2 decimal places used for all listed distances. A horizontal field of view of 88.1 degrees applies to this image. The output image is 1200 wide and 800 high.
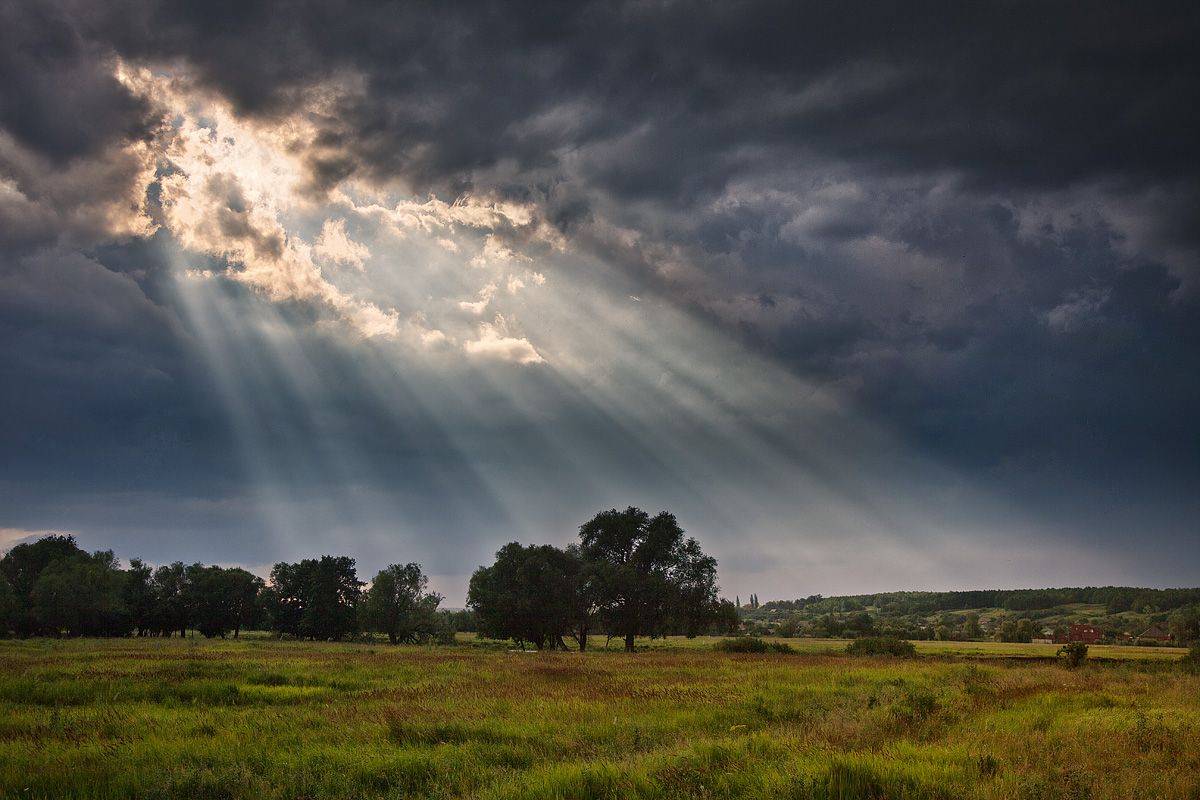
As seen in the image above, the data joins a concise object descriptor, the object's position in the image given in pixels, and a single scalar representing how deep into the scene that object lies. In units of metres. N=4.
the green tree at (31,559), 97.25
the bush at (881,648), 54.50
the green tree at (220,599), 89.88
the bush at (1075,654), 38.81
